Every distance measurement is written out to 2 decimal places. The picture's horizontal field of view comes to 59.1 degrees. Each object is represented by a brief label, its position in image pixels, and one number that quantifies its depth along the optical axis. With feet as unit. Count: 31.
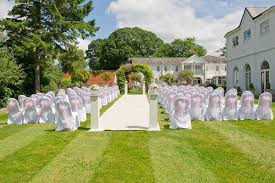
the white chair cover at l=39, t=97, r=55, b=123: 30.35
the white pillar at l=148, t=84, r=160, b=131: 24.85
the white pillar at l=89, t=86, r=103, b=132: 25.23
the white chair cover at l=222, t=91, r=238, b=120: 30.18
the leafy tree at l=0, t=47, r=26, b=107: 48.00
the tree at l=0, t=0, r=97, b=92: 64.29
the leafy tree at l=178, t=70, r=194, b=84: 147.83
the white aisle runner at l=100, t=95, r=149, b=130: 27.38
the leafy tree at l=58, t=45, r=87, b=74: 71.56
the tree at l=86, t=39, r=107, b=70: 183.99
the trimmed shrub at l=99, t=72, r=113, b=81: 126.08
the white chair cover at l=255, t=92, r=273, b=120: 30.13
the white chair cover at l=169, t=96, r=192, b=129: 25.77
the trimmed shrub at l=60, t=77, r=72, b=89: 102.50
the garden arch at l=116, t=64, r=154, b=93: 97.92
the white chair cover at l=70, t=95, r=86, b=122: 30.25
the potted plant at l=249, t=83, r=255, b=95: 69.45
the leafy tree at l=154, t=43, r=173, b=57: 199.77
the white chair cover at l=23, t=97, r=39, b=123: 30.40
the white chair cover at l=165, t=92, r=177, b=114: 35.07
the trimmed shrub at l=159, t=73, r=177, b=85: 145.66
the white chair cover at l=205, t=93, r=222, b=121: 30.06
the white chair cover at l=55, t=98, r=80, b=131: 25.55
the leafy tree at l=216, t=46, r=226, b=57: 199.47
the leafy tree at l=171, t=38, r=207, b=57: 196.15
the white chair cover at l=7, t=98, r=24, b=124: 30.16
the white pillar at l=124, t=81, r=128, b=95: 92.61
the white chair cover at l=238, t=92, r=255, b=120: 30.34
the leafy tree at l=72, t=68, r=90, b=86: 114.51
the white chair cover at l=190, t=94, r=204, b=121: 30.16
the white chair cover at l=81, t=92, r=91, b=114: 38.24
